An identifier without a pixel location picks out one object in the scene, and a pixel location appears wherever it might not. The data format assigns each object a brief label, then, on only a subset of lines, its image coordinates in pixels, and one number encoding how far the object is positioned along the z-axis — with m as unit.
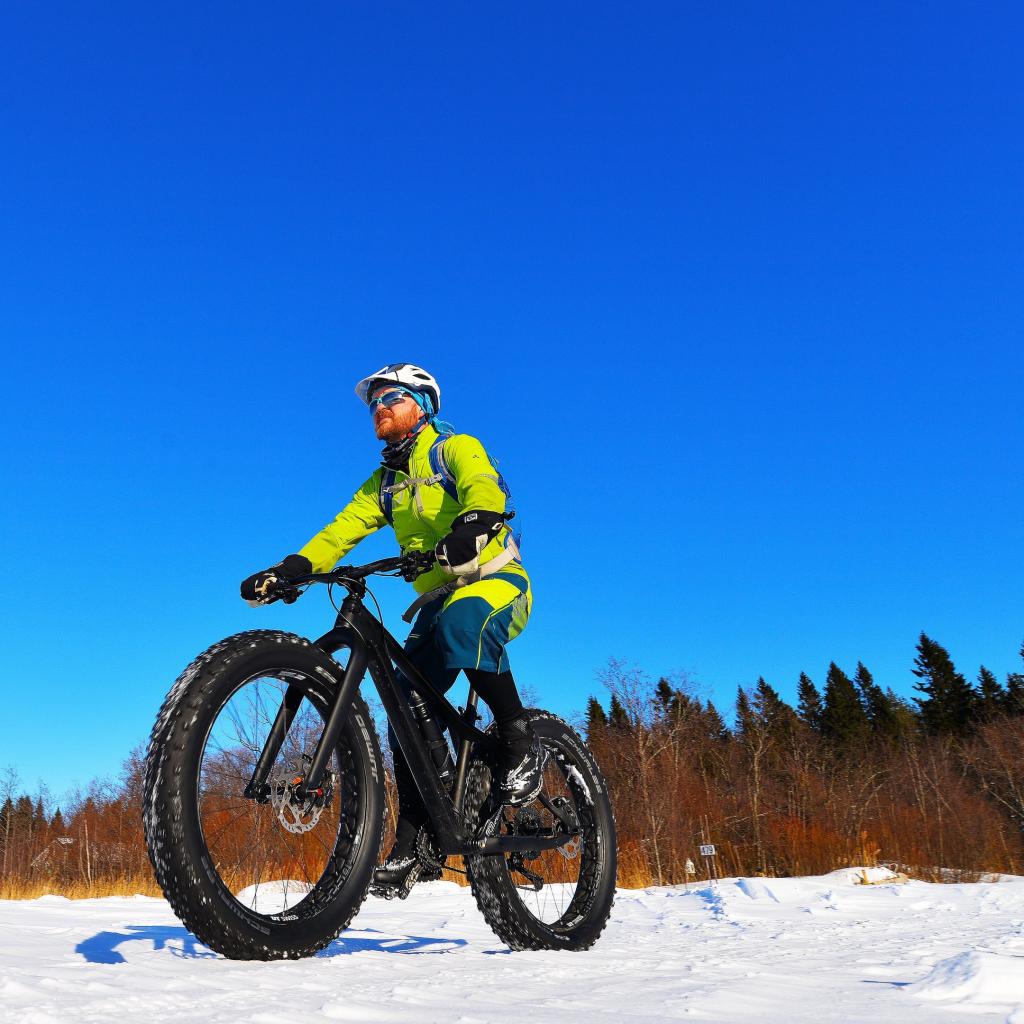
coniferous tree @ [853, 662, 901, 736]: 68.88
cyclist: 3.27
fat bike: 2.37
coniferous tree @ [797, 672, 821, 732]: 74.44
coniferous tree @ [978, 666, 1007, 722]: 60.69
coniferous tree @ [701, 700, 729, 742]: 53.21
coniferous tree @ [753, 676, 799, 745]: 53.14
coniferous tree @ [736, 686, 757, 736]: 40.91
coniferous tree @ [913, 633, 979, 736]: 62.97
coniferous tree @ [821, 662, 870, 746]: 68.81
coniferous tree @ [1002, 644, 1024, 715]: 59.63
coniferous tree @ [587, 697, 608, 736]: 70.03
